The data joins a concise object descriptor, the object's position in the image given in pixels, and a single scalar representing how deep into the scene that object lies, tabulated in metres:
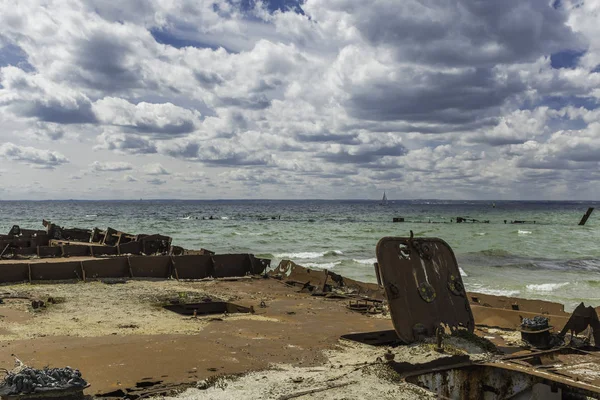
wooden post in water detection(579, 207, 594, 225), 74.71
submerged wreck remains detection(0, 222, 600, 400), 6.46
